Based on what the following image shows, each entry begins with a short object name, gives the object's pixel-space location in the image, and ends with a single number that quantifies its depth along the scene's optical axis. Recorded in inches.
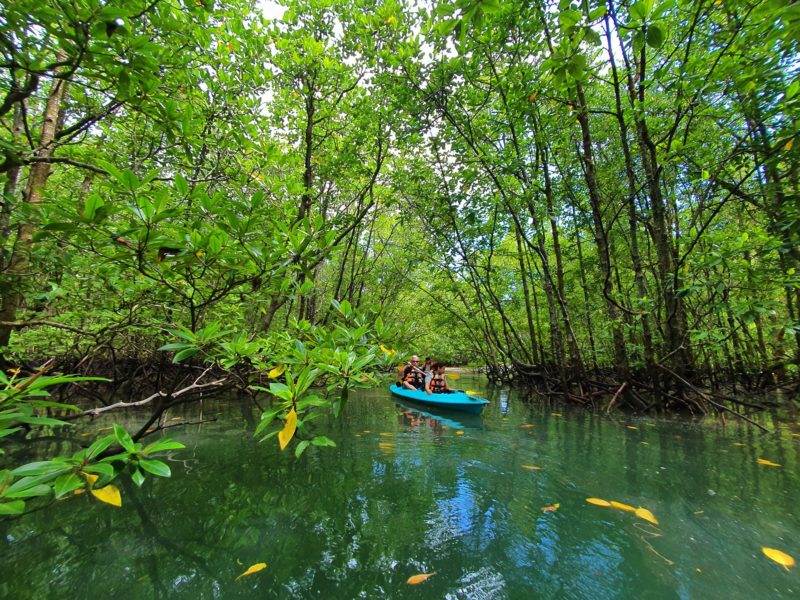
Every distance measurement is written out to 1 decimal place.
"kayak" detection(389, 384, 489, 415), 286.4
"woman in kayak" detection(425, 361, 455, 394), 358.9
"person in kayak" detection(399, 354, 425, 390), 386.9
